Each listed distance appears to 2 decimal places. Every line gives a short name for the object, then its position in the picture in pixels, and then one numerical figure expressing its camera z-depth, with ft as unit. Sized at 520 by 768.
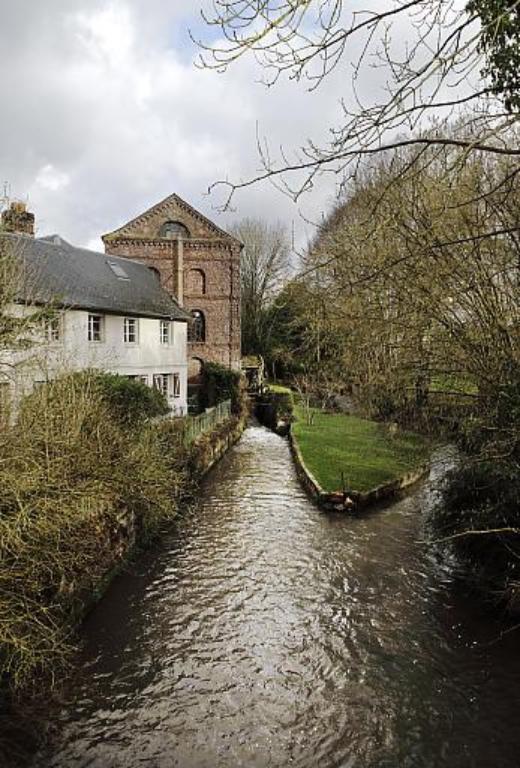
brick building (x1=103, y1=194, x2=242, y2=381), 119.03
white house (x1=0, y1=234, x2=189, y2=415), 65.87
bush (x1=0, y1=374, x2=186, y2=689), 23.94
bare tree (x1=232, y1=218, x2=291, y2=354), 163.32
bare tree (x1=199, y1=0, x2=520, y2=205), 11.87
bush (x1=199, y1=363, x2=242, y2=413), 107.96
